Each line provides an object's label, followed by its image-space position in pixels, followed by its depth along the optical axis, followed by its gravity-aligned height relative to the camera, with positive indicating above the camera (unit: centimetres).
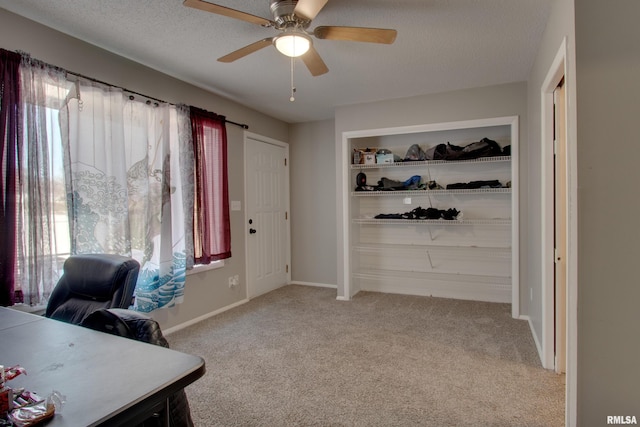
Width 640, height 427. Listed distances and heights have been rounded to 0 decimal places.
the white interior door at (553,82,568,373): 247 -25
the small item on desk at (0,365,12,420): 81 -44
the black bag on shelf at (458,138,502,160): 402 +60
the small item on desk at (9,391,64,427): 79 -46
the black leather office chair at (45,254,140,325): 178 -39
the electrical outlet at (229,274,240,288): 424 -89
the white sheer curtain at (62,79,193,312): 262 +23
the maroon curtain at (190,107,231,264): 362 +21
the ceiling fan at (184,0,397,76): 191 +104
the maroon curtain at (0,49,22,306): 215 +28
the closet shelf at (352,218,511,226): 410 -22
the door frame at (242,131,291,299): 452 +7
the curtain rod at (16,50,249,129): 230 +103
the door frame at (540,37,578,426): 166 -15
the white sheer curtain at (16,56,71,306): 227 +17
